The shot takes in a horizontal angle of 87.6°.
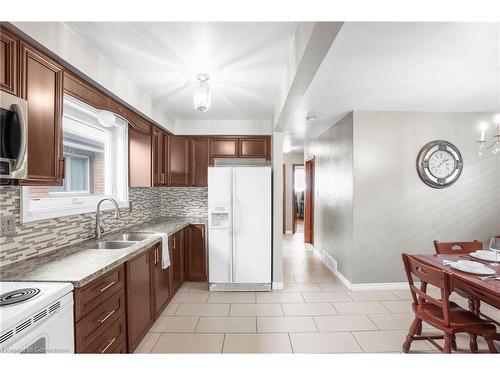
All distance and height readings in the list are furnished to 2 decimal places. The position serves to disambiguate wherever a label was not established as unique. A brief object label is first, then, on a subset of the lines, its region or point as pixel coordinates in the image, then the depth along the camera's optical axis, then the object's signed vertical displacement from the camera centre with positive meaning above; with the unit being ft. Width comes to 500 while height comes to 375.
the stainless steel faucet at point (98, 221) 8.17 -0.98
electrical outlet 5.14 -0.69
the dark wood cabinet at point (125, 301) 4.91 -2.75
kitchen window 6.57 +0.82
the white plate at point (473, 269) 6.24 -1.98
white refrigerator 11.39 -1.68
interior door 19.86 -1.11
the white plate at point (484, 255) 7.33 -1.93
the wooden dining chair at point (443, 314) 5.89 -3.12
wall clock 11.39 +1.11
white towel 8.95 -2.13
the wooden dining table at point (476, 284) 5.45 -2.09
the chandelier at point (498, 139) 6.79 +1.46
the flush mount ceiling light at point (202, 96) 7.04 +2.55
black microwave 3.90 +0.81
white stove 3.29 -1.78
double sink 7.94 -1.65
